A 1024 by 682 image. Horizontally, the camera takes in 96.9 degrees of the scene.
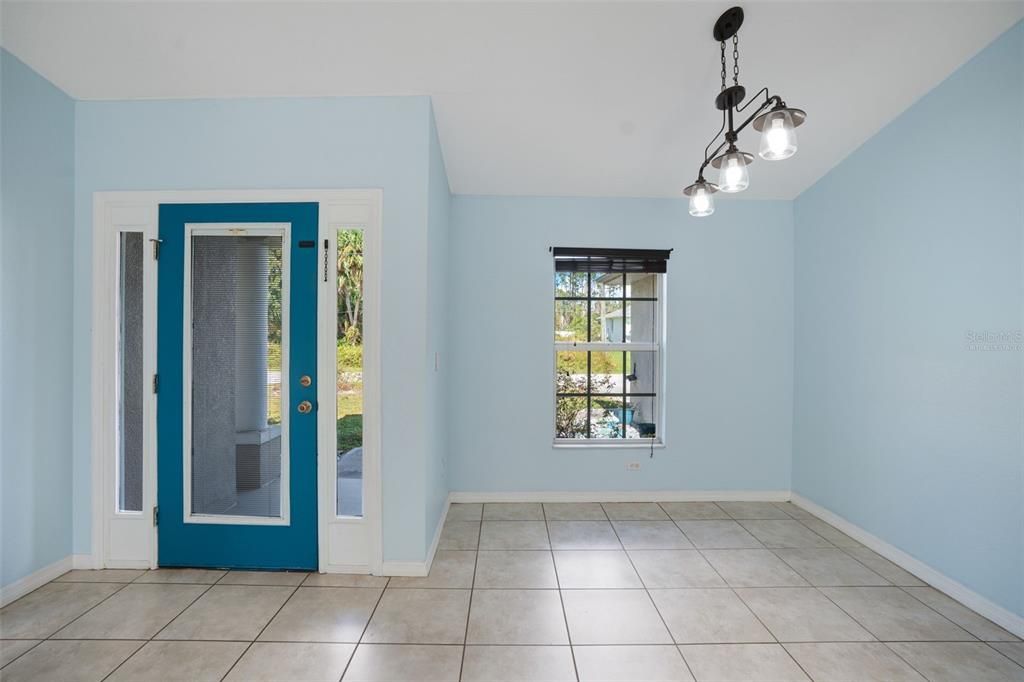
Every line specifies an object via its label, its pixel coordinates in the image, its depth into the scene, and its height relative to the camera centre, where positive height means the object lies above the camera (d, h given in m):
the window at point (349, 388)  2.61 -0.29
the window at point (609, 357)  3.93 -0.17
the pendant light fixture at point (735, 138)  1.77 +0.82
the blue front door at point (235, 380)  2.61 -0.25
